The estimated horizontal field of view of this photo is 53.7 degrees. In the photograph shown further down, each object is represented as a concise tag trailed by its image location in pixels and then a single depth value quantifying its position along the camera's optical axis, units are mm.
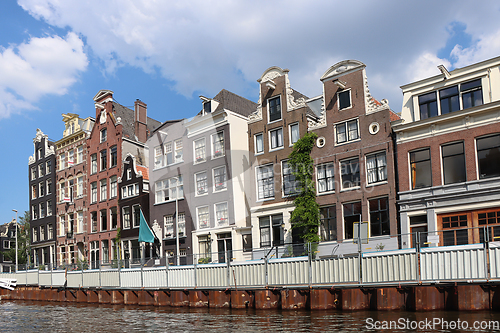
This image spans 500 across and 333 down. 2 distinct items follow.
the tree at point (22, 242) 82875
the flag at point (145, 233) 46625
